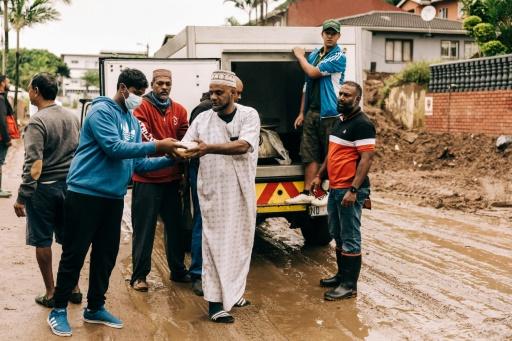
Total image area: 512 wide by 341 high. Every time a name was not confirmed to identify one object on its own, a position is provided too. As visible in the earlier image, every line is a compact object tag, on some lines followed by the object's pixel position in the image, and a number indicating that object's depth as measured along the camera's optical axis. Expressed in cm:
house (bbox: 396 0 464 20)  4691
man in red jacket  593
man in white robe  503
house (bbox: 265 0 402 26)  4384
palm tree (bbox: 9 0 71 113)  2757
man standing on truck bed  661
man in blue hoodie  470
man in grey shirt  508
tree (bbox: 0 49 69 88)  5939
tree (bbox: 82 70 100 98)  9069
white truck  663
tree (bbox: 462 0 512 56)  1739
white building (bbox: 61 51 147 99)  12450
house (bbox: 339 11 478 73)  3528
